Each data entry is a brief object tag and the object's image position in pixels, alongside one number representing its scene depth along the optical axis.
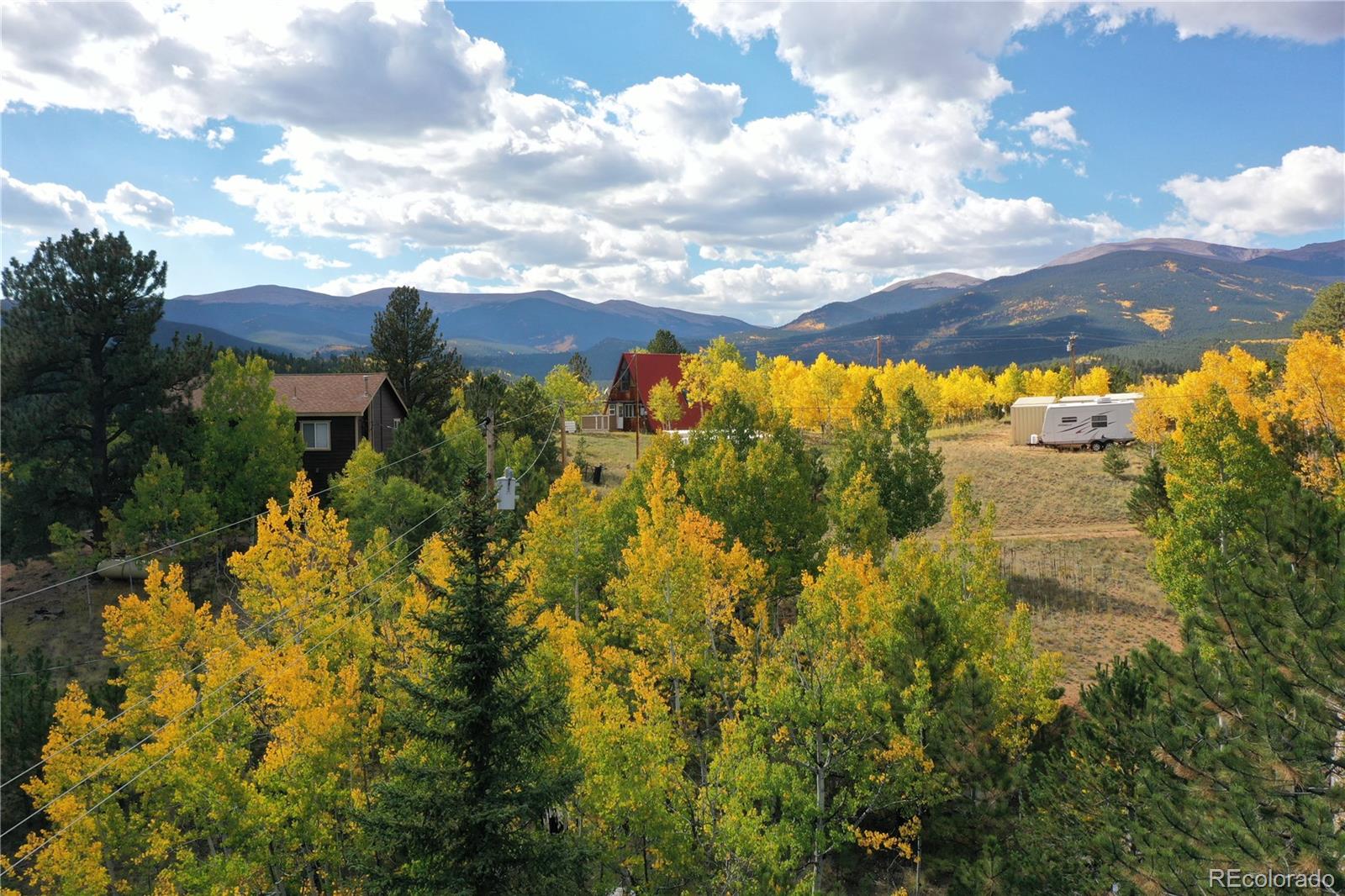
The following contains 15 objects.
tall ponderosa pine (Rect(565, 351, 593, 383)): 91.75
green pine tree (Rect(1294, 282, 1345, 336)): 64.12
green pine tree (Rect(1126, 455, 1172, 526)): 36.59
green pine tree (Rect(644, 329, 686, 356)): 96.88
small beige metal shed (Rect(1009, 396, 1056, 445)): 66.38
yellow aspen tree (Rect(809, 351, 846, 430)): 77.25
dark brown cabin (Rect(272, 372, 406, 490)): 40.97
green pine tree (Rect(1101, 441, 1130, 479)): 53.25
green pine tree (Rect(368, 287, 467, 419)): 47.06
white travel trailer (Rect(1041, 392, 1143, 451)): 62.50
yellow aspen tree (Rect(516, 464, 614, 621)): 27.41
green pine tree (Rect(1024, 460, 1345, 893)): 9.45
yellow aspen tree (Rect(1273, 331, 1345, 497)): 36.12
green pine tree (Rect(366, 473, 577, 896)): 11.43
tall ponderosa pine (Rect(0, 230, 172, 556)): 30.41
